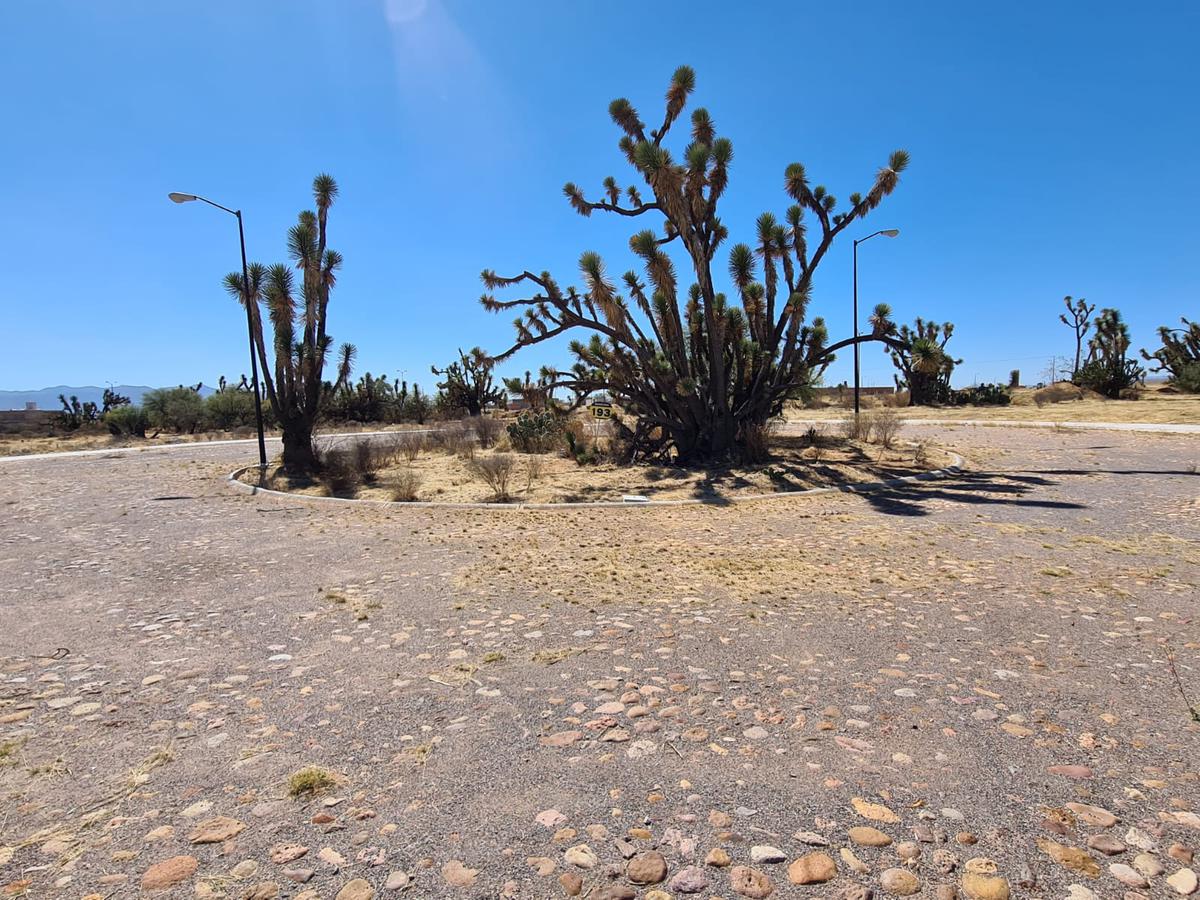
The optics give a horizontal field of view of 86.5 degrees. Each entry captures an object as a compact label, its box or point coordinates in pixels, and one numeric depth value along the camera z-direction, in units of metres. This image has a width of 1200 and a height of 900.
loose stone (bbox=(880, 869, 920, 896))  2.09
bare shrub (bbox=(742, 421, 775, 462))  14.02
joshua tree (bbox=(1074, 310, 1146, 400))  34.94
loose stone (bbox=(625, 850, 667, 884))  2.18
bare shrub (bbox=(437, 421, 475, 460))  19.19
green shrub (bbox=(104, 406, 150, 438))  31.91
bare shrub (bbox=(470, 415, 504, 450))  21.12
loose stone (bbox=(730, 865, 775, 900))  2.10
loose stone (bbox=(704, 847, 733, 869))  2.23
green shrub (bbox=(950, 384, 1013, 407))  36.78
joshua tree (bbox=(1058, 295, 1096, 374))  45.08
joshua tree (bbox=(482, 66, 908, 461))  13.54
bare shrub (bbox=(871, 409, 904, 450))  16.56
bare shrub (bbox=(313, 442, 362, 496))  13.20
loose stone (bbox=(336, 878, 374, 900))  2.11
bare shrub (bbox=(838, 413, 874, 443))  18.02
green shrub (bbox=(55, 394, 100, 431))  34.00
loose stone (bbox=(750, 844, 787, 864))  2.24
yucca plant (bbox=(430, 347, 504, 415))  36.50
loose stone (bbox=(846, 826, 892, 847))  2.30
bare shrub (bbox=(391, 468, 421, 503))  11.44
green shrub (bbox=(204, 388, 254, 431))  35.34
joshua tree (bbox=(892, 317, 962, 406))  37.28
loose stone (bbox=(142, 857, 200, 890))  2.17
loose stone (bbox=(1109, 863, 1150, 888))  2.08
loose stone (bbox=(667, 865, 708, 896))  2.12
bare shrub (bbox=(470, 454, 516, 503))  11.41
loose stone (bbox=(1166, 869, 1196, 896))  2.04
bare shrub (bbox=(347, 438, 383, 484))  14.55
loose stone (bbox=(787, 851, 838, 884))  2.15
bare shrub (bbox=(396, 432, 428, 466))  17.88
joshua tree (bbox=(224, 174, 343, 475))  15.74
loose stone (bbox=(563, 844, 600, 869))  2.25
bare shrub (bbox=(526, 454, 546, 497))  12.56
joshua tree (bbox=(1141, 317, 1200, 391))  34.44
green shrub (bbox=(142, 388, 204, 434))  34.22
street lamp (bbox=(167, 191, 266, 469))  15.87
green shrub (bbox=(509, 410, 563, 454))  19.20
